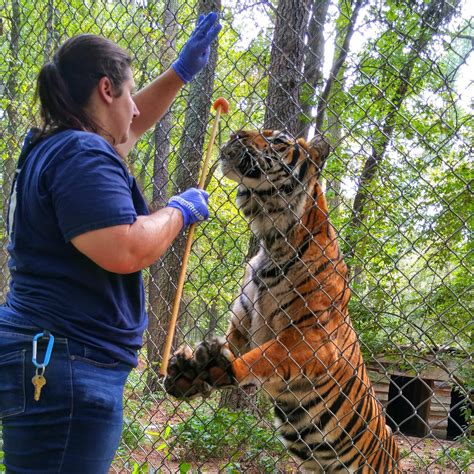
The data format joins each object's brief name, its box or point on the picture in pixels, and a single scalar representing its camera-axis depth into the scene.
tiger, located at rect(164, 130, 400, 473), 2.97
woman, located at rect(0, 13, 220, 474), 1.72
